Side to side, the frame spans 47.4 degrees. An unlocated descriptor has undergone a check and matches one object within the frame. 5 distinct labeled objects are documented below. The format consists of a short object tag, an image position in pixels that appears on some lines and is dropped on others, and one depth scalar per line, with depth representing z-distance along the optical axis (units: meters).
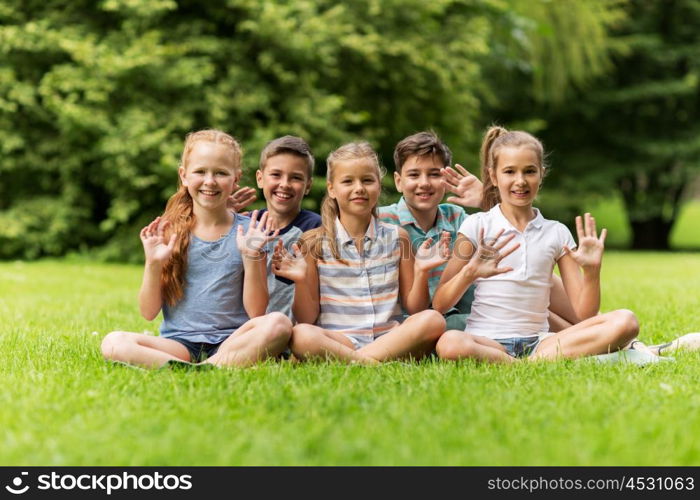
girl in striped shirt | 4.20
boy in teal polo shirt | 4.66
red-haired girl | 4.11
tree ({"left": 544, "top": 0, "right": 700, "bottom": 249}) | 21.47
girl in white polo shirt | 4.16
